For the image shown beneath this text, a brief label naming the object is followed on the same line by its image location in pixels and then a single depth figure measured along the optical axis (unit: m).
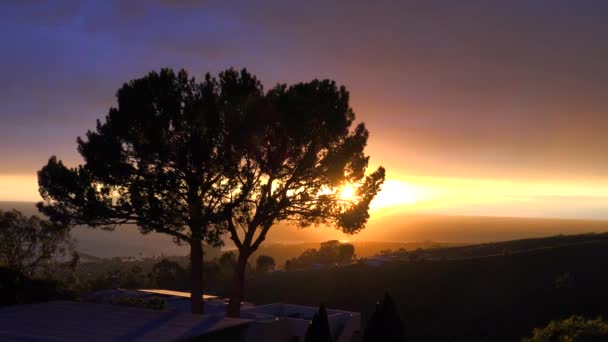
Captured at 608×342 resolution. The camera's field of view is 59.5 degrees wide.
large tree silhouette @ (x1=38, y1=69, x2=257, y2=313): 23.52
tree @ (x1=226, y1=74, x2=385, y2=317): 23.97
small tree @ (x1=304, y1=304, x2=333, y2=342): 21.02
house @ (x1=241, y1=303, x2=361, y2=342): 21.94
